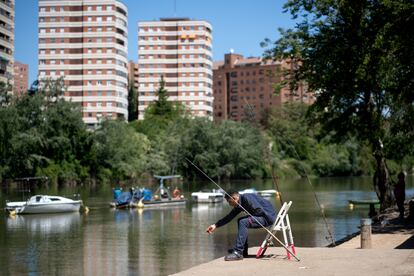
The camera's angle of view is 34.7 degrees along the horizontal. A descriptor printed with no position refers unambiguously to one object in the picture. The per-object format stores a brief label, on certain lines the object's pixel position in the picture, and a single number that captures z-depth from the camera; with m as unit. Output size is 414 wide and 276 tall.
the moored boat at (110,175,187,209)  53.00
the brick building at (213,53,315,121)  188.75
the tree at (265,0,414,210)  22.14
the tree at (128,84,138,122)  168.12
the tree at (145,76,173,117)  135.62
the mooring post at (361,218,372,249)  16.41
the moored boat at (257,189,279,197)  68.06
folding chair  14.14
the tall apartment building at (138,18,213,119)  162.50
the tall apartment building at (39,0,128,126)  145.75
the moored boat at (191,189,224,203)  60.06
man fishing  14.34
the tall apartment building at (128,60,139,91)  189.75
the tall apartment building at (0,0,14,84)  121.69
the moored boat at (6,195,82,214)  47.88
